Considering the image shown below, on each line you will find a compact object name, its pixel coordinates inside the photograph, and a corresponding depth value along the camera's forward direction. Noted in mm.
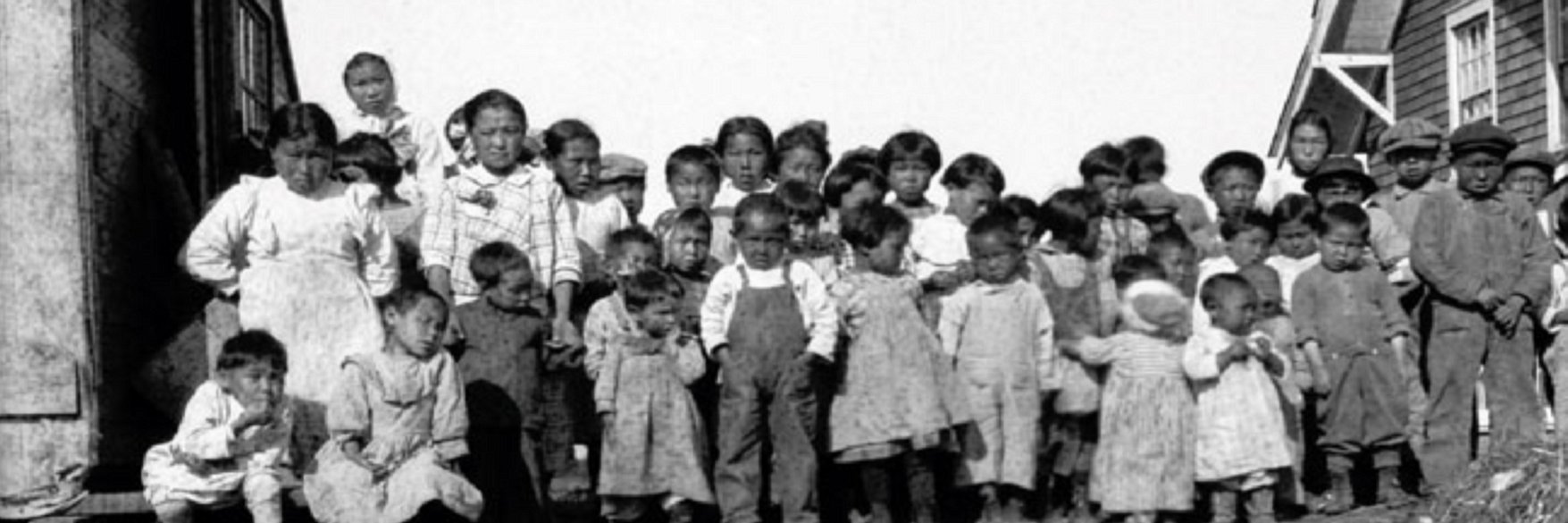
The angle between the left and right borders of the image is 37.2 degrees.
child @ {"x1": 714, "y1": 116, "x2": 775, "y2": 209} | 10812
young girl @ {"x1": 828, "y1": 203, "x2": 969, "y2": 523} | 9461
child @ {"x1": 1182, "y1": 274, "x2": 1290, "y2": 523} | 9570
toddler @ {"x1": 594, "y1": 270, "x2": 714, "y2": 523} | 9219
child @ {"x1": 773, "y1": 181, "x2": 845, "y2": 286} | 9898
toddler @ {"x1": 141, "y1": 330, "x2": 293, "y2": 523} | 8281
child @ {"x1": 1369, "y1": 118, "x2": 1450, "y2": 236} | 11539
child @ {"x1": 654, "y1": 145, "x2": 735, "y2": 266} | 10547
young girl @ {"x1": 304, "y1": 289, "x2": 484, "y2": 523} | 8375
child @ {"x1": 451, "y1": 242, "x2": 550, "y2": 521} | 9141
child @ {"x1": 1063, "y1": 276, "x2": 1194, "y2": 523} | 9539
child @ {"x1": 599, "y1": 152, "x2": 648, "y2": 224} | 11109
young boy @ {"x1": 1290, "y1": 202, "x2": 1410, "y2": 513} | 10133
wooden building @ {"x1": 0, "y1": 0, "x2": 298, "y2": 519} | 8922
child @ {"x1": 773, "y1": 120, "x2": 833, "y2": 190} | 10938
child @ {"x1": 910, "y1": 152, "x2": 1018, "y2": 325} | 10211
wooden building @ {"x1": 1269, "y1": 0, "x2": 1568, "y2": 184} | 19734
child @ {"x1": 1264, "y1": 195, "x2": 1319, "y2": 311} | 10695
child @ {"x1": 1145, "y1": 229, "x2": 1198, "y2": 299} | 10344
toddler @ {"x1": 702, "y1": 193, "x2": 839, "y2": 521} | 9281
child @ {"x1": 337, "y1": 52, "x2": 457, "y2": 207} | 10852
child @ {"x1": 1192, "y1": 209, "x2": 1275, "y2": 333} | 10617
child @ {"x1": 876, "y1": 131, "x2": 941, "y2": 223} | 10594
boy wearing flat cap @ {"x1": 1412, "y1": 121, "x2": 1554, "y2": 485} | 10625
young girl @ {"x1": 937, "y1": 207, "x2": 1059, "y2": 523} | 9719
